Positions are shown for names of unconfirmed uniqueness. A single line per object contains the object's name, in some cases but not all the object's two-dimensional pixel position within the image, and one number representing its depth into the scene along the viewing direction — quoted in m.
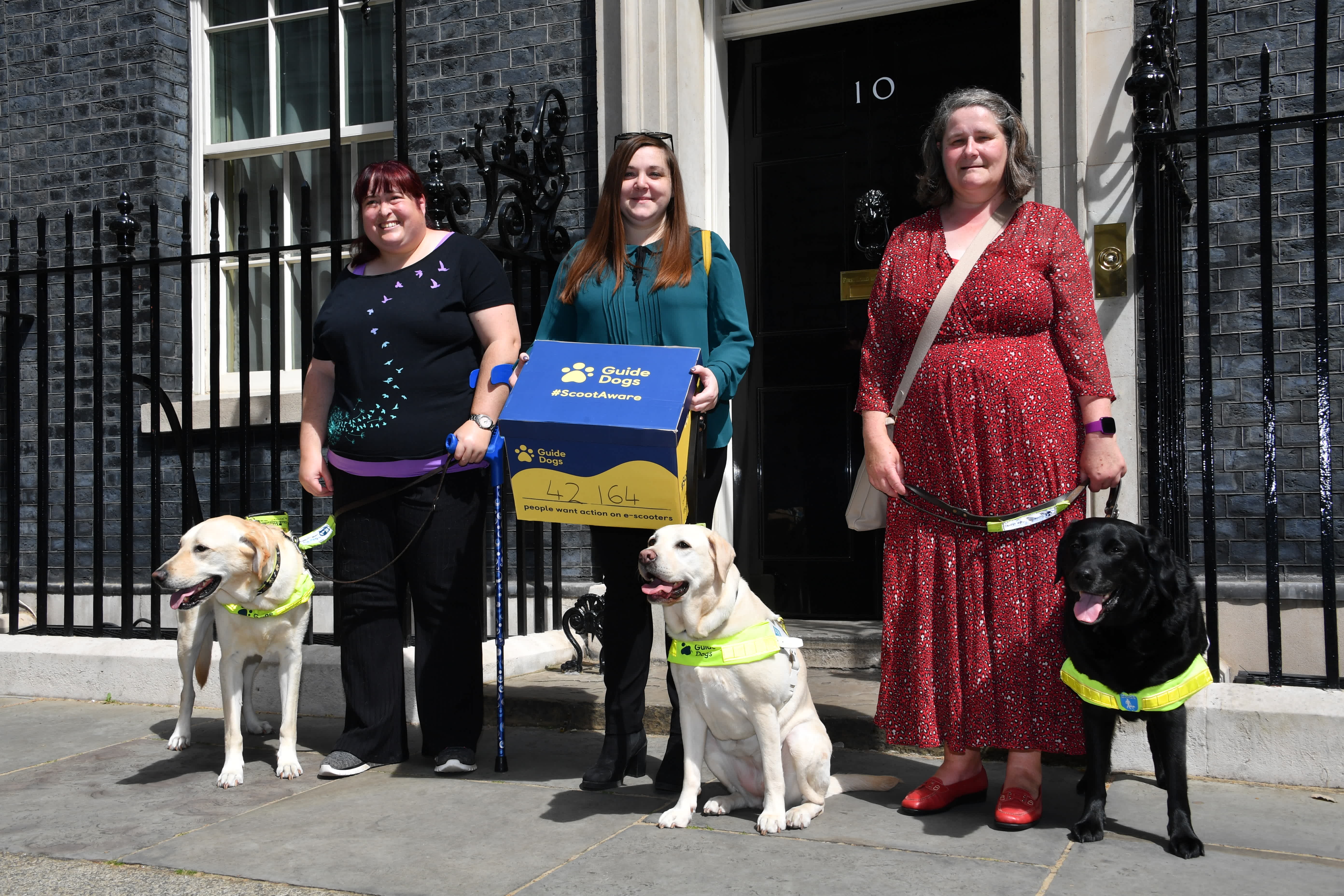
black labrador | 2.75
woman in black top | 3.64
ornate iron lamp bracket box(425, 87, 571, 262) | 4.68
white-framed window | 6.12
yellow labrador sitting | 2.96
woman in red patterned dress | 3.07
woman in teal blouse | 3.34
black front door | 4.99
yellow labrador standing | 3.46
